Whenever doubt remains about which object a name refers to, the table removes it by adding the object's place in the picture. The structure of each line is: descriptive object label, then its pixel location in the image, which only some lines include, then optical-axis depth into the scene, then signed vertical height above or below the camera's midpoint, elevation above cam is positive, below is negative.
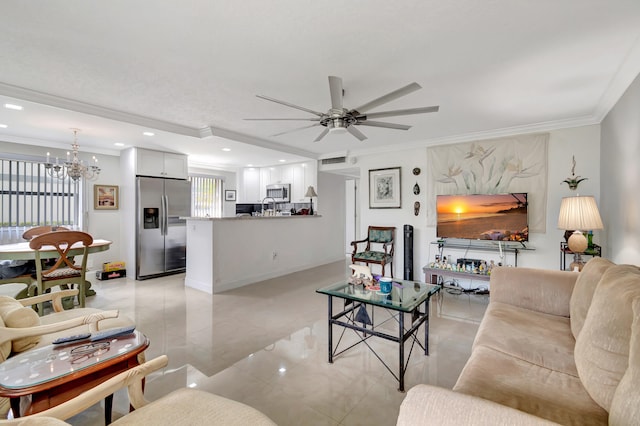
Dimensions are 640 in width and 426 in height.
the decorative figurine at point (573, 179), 3.56 +0.43
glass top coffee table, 2.00 -0.69
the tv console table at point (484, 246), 4.01 -0.51
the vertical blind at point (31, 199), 4.36 +0.19
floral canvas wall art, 3.93 +0.63
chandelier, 3.79 +0.59
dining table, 2.89 -0.44
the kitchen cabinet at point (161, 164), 5.02 +0.87
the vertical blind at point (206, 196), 6.82 +0.37
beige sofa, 0.86 -0.66
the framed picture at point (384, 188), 5.12 +0.43
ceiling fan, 2.09 +0.86
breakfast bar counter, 4.21 -0.64
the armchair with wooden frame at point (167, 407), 0.99 -0.76
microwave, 6.64 +0.46
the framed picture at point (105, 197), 5.12 +0.25
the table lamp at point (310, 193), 5.82 +0.38
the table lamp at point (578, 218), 2.73 -0.06
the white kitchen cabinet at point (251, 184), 7.25 +0.69
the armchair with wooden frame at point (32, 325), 1.44 -0.67
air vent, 5.82 +1.08
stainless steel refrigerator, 4.98 -0.27
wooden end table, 1.14 -0.69
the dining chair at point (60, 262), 2.85 -0.54
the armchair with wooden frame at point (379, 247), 4.67 -0.65
